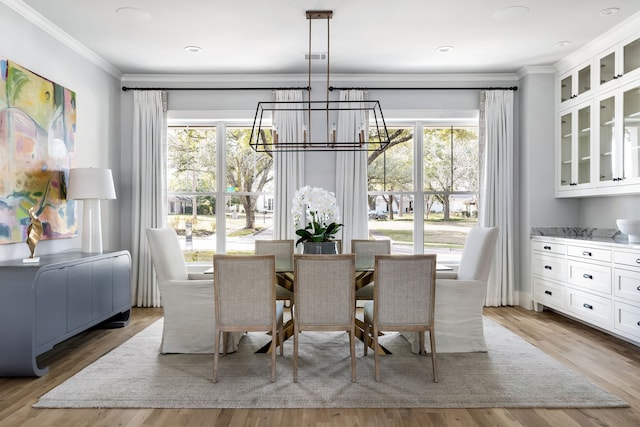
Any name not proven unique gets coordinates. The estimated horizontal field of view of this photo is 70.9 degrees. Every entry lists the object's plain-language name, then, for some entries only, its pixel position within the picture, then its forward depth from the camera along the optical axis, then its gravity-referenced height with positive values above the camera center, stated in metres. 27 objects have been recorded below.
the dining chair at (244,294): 2.96 -0.58
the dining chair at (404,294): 2.97 -0.58
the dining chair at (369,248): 4.28 -0.39
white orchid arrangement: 3.40 -0.03
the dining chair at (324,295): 2.94 -0.59
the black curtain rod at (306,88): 5.48 +1.46
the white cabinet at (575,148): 4.64 +0.64
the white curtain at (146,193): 5.44 +0.17
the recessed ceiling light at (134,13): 3.71 +1.63
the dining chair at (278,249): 4.29 -0.40
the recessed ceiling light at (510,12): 3.71 +1.64
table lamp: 4.08 +0.12
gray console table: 2.98 -0.71
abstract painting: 3.46 +0.47
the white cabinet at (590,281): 3.67 -0.70
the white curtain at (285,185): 5.40 +0.27
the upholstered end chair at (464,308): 3.50 -0.79
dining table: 3.43 -0.57
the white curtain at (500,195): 5.39 +0.15
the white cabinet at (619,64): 3.94 +1.32
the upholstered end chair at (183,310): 3.47 -0.80
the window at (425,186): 5.68 +0.27
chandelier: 5.44 +1.09
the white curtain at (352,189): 5.40 +0.22
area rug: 2.65 -1.15
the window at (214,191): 5.71 +0.20
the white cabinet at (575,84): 4.65 +1.33
